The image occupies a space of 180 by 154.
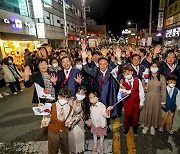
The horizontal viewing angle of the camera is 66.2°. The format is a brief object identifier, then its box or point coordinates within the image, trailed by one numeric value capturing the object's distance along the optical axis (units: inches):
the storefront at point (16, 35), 397.9
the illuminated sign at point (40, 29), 612.8
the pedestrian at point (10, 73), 268.2
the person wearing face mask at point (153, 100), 126.6
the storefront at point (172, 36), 561.3
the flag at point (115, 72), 131.5
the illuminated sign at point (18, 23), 448.5
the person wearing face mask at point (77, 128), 106.6
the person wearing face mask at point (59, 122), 92.5
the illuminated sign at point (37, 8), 557.8
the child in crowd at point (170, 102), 125.7
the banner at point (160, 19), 643.3
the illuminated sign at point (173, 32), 556.9
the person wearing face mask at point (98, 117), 110.6
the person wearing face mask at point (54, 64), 162.9
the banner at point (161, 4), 589.6
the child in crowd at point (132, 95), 120.7
